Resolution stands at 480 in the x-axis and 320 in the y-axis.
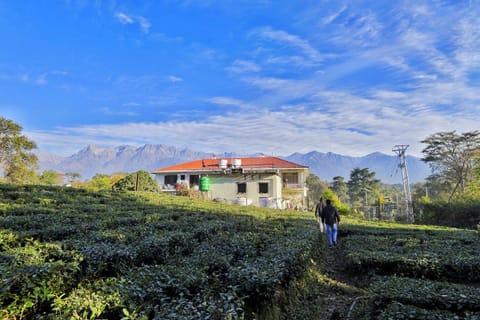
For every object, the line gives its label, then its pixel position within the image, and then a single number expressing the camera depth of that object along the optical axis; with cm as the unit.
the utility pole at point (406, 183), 3070
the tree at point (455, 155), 3528
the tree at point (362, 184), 7006
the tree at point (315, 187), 7991
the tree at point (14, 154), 3039
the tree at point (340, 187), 7868
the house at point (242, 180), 3281
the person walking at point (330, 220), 1073
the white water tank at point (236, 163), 3468
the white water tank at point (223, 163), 3412
